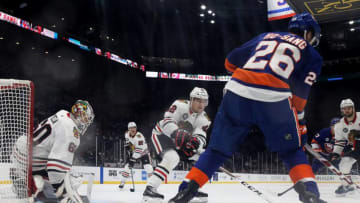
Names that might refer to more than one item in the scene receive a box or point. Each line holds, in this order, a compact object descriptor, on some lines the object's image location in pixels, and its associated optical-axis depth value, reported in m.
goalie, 2.37
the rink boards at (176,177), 8.04
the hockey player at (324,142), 6.50
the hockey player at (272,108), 1.88
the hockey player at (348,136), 5.24
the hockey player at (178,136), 3.09
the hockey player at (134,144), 7.34
